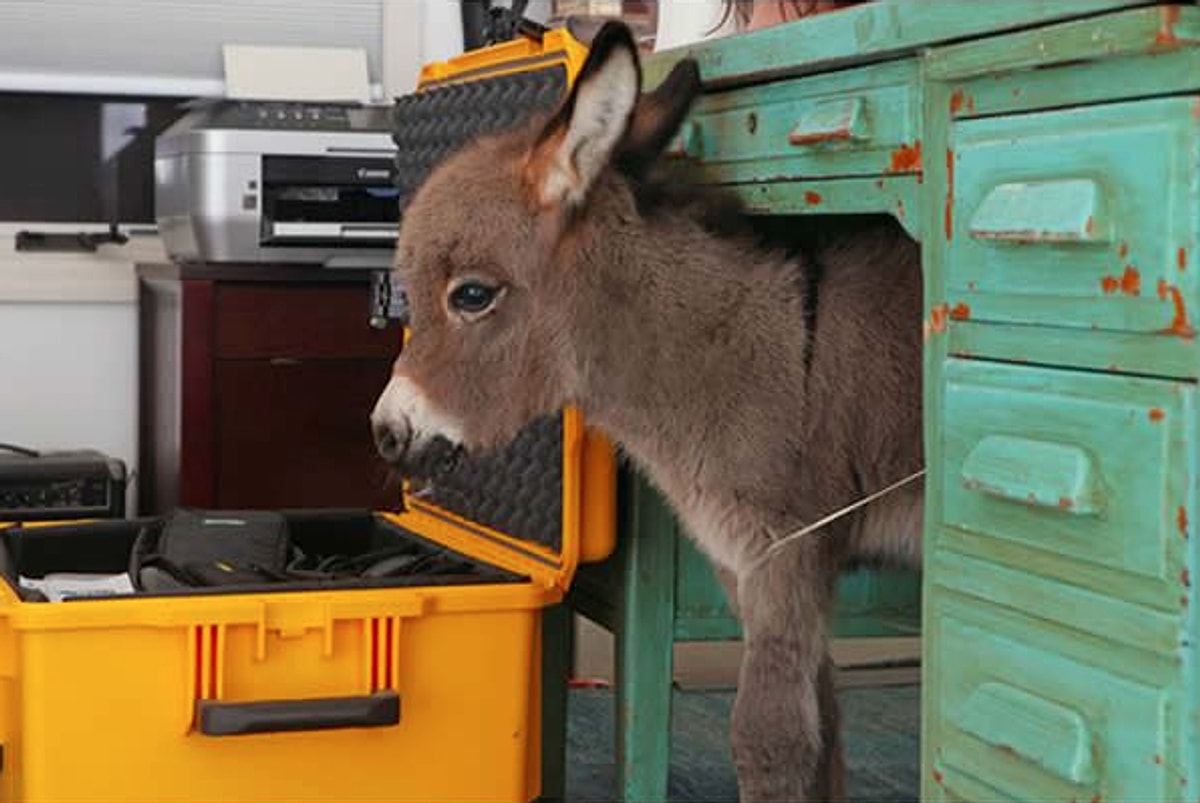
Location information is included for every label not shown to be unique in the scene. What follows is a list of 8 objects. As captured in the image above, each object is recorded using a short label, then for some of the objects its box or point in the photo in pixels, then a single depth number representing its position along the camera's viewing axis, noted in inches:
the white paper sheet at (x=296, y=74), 151.9
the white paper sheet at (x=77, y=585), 86.0
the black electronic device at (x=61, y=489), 130.2
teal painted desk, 50.9
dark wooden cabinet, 137.7
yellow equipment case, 79.8
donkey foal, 71.2
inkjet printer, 137.6
